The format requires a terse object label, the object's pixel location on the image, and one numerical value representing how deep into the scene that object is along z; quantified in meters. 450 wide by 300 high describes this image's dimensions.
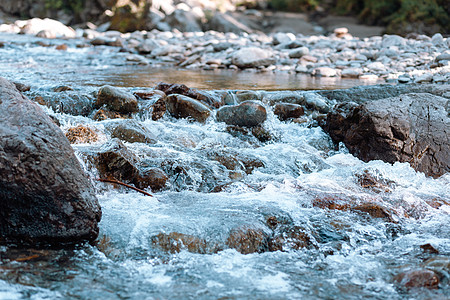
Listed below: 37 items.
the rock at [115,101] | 5.33
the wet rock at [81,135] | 4.34
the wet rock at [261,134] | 5.29
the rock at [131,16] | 17.31
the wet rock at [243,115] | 5.39
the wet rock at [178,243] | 2.71
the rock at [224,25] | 16.66
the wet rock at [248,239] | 2.77
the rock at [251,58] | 10.09
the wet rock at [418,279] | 2.34
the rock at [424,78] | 7.73
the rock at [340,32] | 15.36
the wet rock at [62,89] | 5.75
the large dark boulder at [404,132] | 4.66
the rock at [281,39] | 12.71
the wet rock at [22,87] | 5.55
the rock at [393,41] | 11.70
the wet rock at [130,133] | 4.59
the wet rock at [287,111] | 5.81
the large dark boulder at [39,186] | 2.45
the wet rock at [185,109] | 5.44
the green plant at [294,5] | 21.23
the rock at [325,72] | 9.21
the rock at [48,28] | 14.45
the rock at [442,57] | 9.23
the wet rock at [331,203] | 3.41
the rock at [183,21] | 16.56
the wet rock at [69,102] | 5.30
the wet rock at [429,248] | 2.79
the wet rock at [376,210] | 3.29
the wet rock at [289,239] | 2.83
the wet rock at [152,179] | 3.71
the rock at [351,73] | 9.05
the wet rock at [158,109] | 5.36
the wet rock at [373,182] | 3.94
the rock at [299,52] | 10.88
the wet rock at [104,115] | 5.14
